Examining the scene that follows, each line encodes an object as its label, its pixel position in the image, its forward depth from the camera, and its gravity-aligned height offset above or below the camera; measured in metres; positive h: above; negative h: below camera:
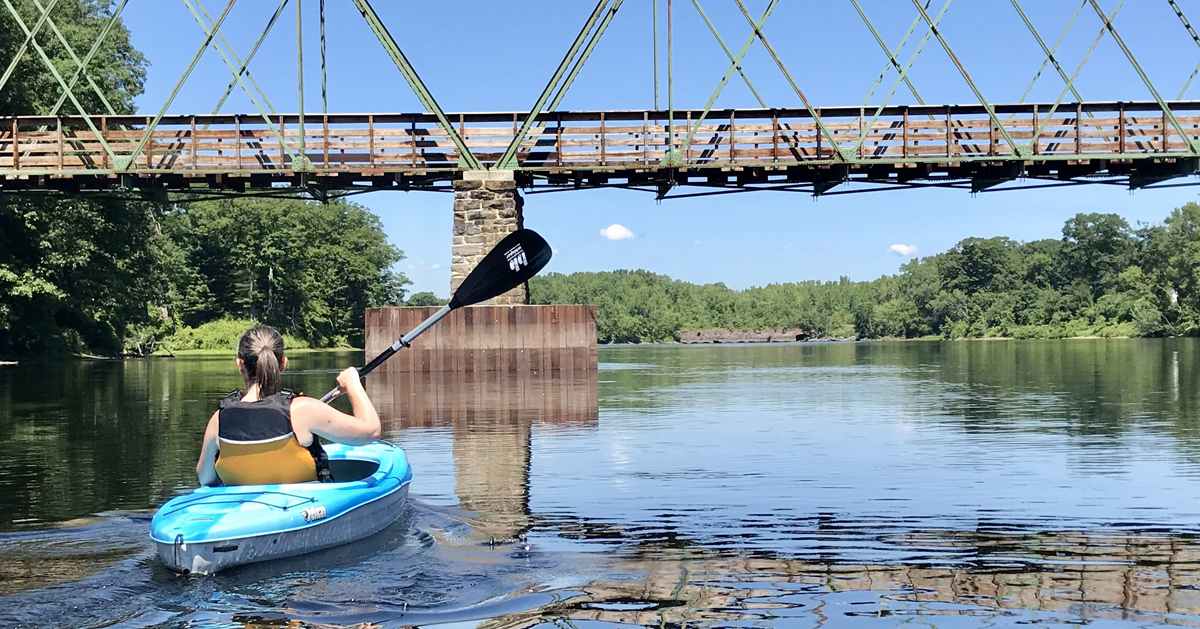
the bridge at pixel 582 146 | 34.69 +5.28
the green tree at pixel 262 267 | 92.69 +5.77
